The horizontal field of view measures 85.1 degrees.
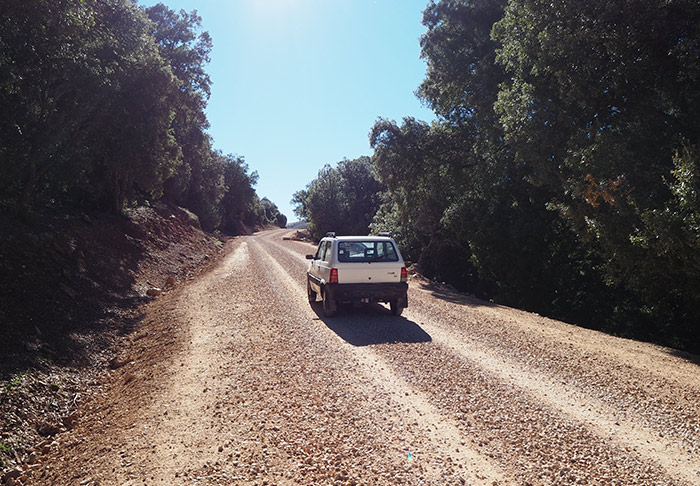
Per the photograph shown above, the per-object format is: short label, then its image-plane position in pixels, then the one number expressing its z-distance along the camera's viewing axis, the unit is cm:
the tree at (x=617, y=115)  866
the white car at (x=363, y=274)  932
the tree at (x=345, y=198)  4641
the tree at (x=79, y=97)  807
